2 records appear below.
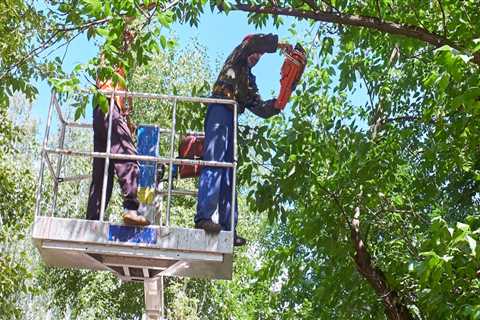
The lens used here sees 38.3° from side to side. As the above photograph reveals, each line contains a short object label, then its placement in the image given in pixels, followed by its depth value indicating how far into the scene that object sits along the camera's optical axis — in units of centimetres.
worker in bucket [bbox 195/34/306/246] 536
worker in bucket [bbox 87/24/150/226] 537
